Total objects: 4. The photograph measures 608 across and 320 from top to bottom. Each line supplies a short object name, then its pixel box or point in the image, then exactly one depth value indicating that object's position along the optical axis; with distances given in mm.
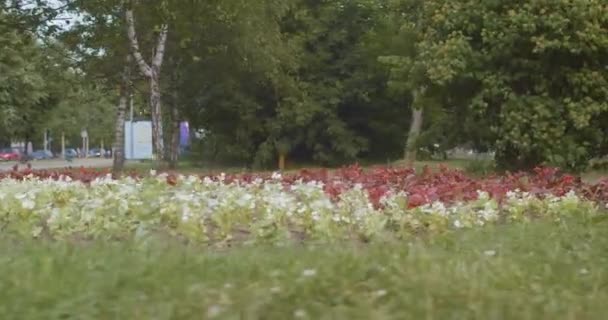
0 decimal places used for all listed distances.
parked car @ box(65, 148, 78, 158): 90406
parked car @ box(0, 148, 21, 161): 68762
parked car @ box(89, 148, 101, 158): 107375
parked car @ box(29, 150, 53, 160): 77288
